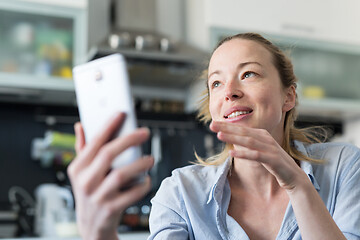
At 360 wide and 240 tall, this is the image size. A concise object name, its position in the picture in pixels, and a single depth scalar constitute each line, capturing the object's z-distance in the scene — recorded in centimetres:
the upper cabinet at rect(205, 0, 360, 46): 304
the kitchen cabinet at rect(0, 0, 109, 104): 270
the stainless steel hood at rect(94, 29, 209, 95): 274
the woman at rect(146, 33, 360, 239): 116
